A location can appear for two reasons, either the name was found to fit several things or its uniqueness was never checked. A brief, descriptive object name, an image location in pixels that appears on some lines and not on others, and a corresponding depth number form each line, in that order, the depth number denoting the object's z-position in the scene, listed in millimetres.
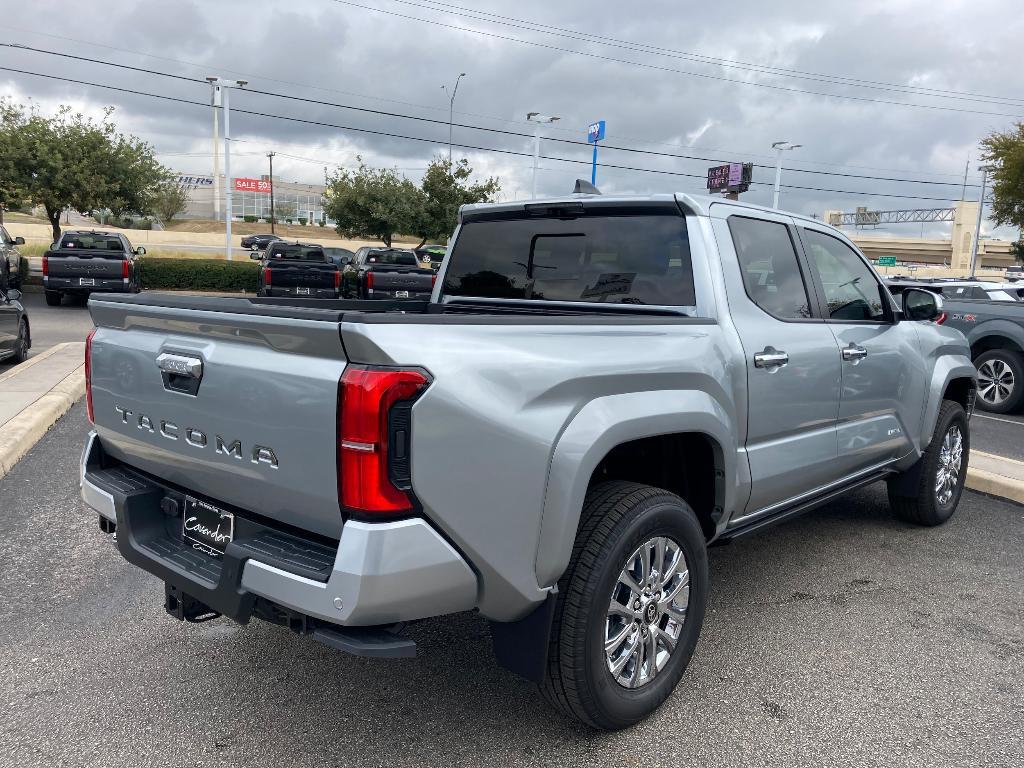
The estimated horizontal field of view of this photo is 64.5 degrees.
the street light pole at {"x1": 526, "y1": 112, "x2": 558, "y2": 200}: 33781
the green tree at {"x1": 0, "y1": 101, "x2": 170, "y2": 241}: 27000
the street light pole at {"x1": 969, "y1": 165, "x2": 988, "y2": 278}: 49912
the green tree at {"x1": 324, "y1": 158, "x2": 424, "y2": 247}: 39375
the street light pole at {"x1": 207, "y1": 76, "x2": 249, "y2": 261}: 32625
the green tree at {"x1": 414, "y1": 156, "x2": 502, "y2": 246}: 38562
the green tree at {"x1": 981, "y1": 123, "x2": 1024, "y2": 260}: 24625
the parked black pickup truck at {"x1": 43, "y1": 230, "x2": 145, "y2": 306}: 17500
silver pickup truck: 2180
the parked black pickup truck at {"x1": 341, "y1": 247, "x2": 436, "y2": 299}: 19266
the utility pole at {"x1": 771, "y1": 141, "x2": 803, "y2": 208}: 41938
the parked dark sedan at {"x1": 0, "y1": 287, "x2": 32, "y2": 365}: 9664
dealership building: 112312
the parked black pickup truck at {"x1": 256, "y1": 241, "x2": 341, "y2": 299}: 18344
